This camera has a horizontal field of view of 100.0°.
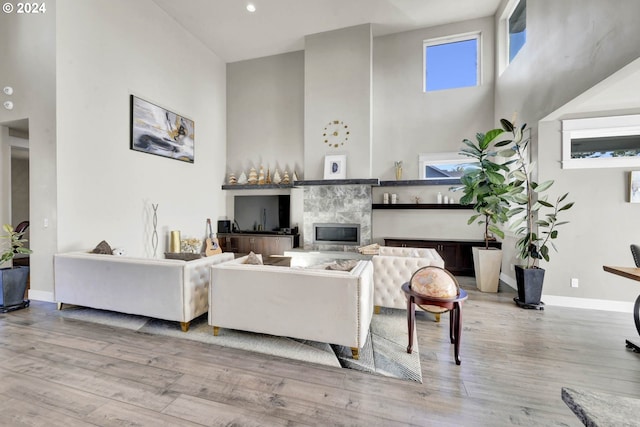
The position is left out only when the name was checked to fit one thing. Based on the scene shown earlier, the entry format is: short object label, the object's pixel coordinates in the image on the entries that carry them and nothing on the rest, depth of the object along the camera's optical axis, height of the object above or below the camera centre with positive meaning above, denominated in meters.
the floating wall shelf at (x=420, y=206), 5.72 +0.12
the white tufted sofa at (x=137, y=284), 2.92 -0.84
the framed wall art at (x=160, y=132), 4.83 +1.59
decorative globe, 2.25 -0.62
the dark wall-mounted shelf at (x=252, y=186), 6.68 +0.65
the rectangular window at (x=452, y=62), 5.80 +3.29
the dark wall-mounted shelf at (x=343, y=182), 5.75 +0.66
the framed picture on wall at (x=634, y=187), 3.40 +0.30
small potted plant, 3.48 -0.92
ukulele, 6.06 -0.78
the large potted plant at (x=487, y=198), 4.10 +0.20
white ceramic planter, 4.36 -0.94
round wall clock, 6.03 +1.77
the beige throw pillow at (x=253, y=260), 3.02 -0.55
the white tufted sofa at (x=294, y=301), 2.38 -0.85
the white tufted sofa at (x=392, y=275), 3.28 -0.79
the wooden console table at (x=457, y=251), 5.34 -0.80
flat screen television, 6.82 -0.01
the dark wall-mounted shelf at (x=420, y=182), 5.71 +0.64
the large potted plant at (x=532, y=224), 3.57 -0.18
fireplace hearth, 6.04 -0.13
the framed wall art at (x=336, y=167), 5.99 +0.99
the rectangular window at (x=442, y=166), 5.78 +1.00
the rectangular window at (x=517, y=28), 4.40 +3.18
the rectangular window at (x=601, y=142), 3.45 +0.91
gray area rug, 2.30 -1.31
